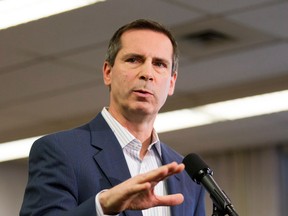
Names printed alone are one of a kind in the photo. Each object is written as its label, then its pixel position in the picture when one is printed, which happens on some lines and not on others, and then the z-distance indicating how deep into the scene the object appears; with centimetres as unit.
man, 337
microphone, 312
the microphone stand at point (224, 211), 308
